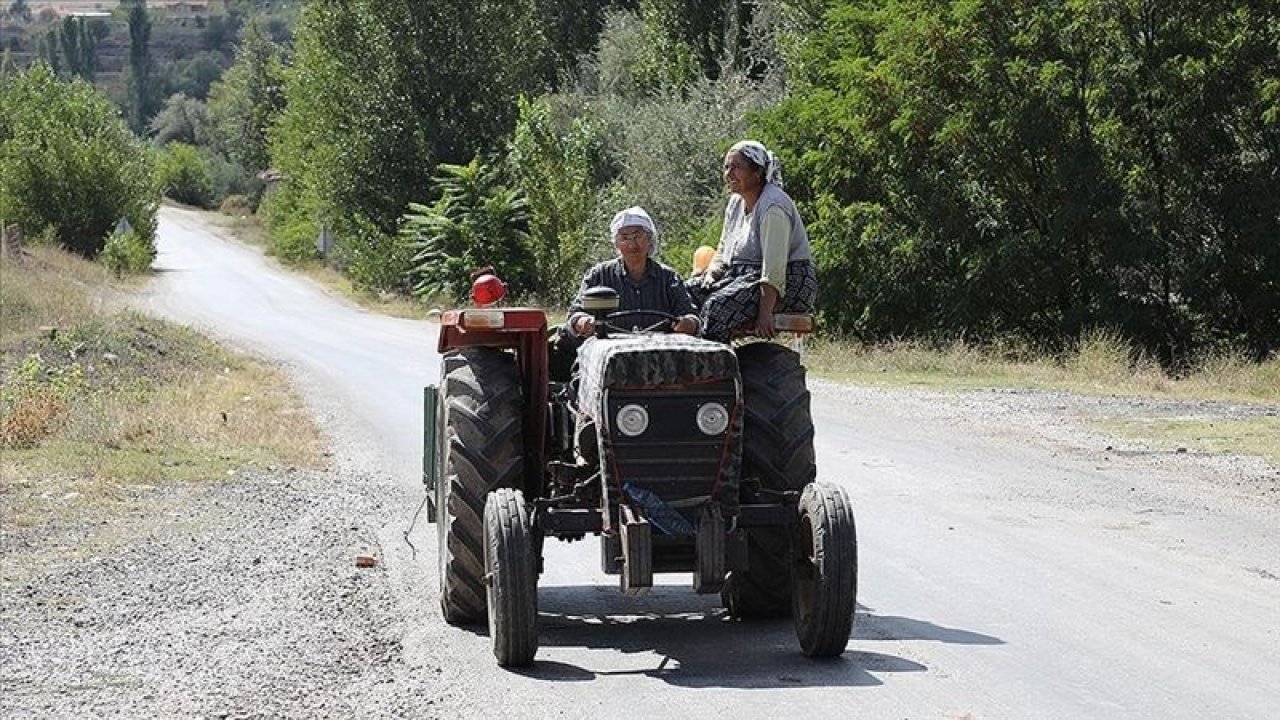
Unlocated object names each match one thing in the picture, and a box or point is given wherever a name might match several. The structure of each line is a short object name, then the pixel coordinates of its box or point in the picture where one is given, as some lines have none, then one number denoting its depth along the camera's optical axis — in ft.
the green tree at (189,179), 418.51
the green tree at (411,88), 180.34
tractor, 28.78
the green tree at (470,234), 163.32
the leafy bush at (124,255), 219.82
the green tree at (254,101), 371.76
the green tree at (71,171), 227.20
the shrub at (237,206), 388.16
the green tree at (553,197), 155.84
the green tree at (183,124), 528.63
